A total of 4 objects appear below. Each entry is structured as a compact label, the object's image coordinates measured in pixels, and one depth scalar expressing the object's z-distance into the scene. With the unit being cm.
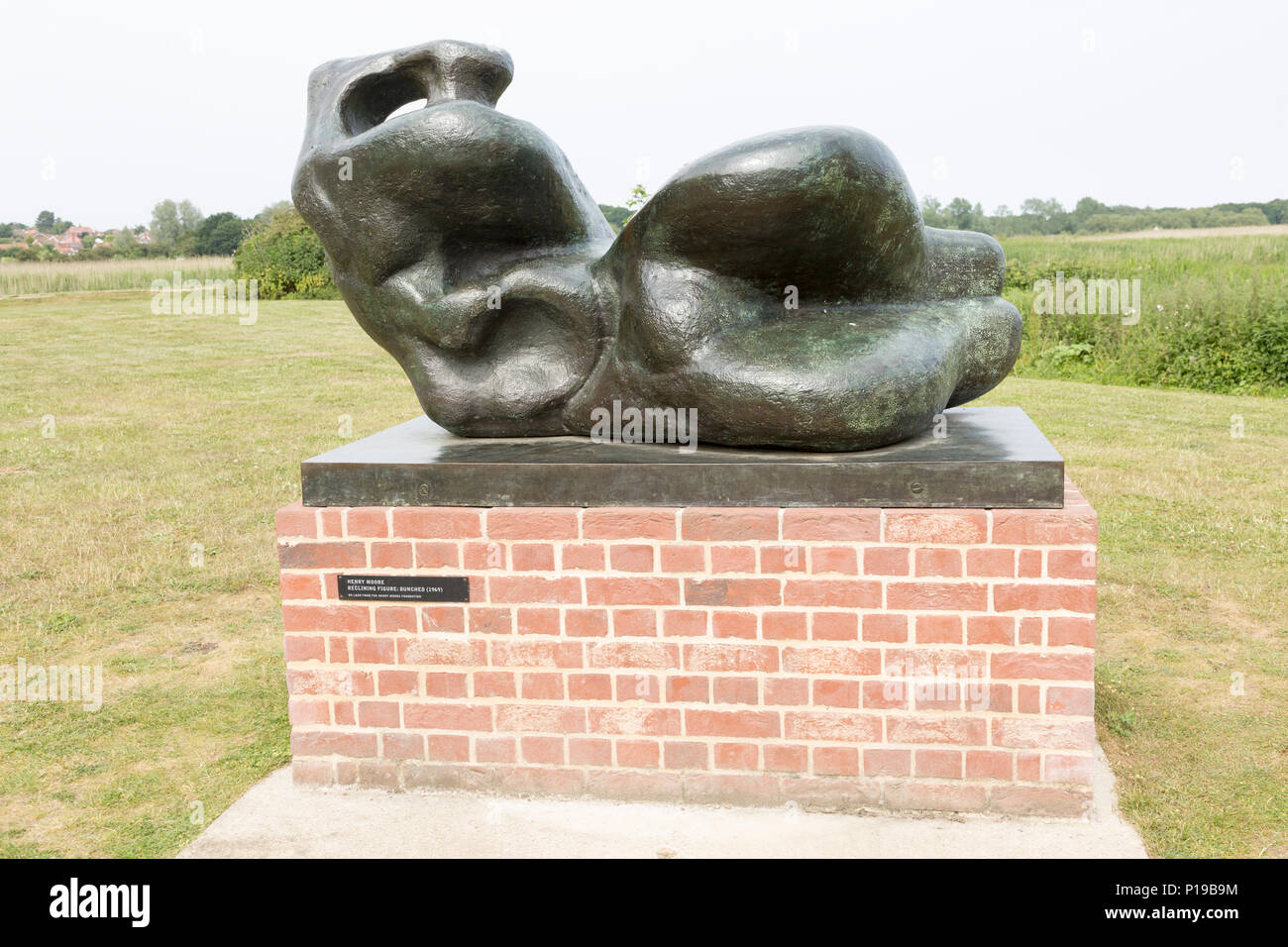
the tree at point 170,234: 3608
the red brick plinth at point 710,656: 336
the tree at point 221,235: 3522
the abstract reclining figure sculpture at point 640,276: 352
